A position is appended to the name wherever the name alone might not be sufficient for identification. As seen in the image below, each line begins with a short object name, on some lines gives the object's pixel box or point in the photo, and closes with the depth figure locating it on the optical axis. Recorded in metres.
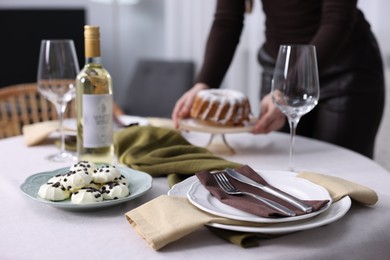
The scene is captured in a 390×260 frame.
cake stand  1.33
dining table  0.75
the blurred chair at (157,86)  3.62
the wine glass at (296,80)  1.05
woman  1.70
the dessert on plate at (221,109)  1.41
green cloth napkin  1.08
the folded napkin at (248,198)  0.80
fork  0.80
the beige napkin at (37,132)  1.42
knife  0.81
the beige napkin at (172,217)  0.75
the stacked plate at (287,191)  0.77
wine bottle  1.13
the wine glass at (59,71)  1.31
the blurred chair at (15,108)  2.11
